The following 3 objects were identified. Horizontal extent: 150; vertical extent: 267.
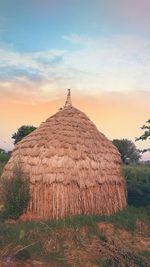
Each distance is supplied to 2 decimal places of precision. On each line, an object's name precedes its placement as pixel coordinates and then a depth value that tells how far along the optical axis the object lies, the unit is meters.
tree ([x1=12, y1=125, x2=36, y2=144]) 35.73
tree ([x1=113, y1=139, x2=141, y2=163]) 50.77
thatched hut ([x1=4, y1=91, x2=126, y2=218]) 13.48
